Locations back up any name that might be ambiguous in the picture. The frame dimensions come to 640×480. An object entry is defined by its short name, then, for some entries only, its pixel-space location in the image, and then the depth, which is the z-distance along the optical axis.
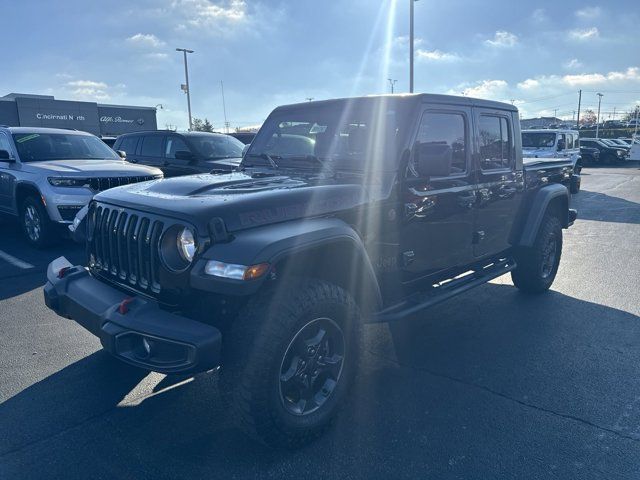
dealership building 34.25
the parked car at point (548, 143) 14.99
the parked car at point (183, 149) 9.58
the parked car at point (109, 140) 15.37
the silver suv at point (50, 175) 6.86
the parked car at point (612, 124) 88.07
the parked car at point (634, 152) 28.48
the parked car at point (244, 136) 16.82
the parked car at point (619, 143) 31.81
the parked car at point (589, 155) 28.41
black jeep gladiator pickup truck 2.51
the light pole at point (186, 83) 37.85
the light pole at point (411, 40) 21.12
